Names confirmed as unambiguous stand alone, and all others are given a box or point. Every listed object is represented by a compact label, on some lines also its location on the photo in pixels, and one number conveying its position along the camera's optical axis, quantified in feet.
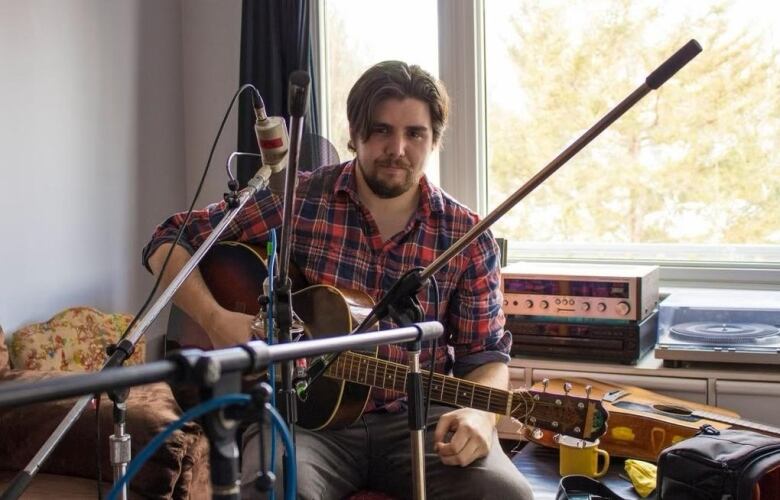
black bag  5.38
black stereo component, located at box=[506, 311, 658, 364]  7.73
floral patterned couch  6.07
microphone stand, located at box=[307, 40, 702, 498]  3.28
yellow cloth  6.31
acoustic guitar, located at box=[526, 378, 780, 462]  6.59
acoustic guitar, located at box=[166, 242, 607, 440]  5.45
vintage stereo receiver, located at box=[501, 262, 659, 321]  7.69
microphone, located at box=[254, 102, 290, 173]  4.45
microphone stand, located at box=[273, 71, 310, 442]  3.60
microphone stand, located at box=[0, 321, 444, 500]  1.97
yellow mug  6.64
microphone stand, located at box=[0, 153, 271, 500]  3.36
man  6.18
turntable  7.25
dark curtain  9.77
